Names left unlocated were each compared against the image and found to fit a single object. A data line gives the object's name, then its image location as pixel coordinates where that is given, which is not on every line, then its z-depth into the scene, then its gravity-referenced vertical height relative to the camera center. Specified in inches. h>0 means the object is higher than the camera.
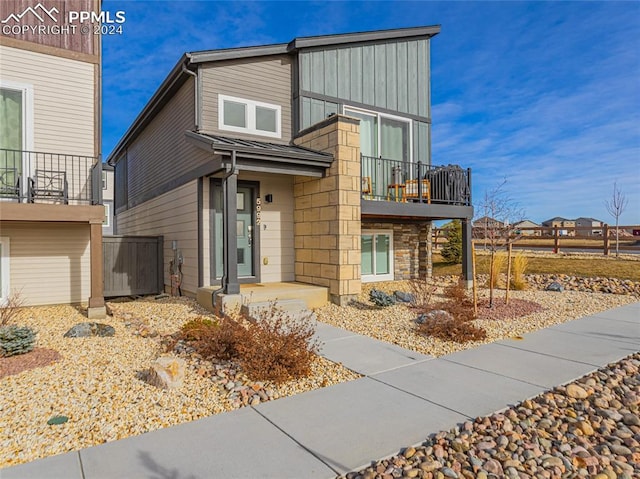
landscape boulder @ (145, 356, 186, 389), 142.8 -49.9
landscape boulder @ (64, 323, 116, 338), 217.9 -51.3
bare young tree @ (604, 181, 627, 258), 773.9 +79.7
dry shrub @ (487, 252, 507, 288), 389.7 -28.1
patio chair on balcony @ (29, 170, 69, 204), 269.6 +45.6
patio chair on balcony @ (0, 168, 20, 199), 272.5 +47.5
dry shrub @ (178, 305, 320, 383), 152.8 -45.9
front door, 322.0 +11.2
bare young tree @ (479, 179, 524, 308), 333.4 +25.9
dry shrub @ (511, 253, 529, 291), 395.2 -33.7
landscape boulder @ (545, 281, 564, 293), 390.1 -47.7
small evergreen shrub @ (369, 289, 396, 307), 293.7 -44.0
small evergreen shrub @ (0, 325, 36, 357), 175.6 -45.4
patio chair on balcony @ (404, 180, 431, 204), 393.1 +56.3
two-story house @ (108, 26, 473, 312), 307.7 +68.8
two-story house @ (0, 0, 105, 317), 277.9 +73.8
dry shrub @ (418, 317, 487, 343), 209.9 -50.5
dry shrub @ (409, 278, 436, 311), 288.0 -42.8
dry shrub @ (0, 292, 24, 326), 216.2 -42.8
